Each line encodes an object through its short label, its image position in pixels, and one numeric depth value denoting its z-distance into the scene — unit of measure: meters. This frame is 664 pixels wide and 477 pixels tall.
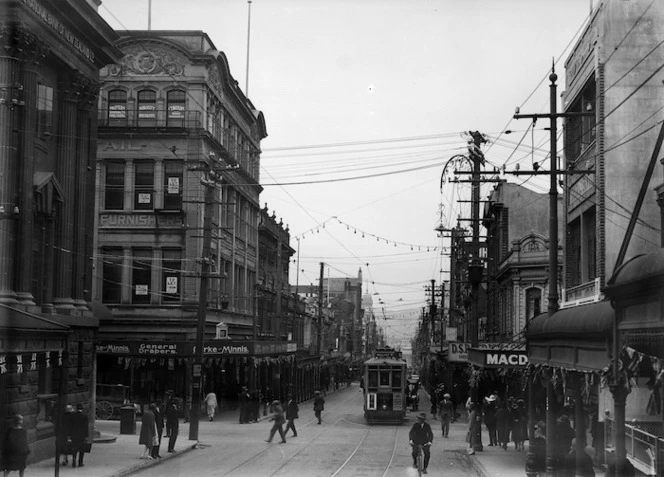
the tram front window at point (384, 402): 44.03
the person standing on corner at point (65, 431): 22.98
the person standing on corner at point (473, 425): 29.44
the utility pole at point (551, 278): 20.41
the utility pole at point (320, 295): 75.88
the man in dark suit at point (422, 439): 24.25
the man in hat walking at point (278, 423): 32.53
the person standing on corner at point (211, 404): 44.60
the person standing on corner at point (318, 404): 43.38
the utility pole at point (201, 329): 32.94
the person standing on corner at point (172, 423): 28.55
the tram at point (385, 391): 43.59
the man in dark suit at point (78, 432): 23.16
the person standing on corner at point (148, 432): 26.16
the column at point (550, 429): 20.23
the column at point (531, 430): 20.14
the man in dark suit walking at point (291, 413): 35.03
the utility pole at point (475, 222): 39.38
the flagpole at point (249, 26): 44.52
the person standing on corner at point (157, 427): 26.50
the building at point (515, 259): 51.41
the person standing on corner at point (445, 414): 36.02
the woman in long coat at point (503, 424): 30.94
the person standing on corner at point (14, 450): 19.22
